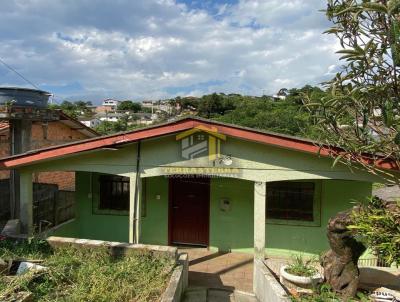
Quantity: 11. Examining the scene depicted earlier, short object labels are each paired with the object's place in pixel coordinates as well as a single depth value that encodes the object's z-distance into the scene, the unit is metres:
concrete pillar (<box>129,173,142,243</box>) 8.85
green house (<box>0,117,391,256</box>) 8.35
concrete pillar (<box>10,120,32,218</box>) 10.05
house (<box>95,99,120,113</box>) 143.62
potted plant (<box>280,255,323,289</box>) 6.29
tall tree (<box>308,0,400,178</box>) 3.99
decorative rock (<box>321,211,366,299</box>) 5.85
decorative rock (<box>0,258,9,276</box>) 6.44
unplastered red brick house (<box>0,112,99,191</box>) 13.98
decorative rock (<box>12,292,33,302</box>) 5.20
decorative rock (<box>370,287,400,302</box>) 5.82
